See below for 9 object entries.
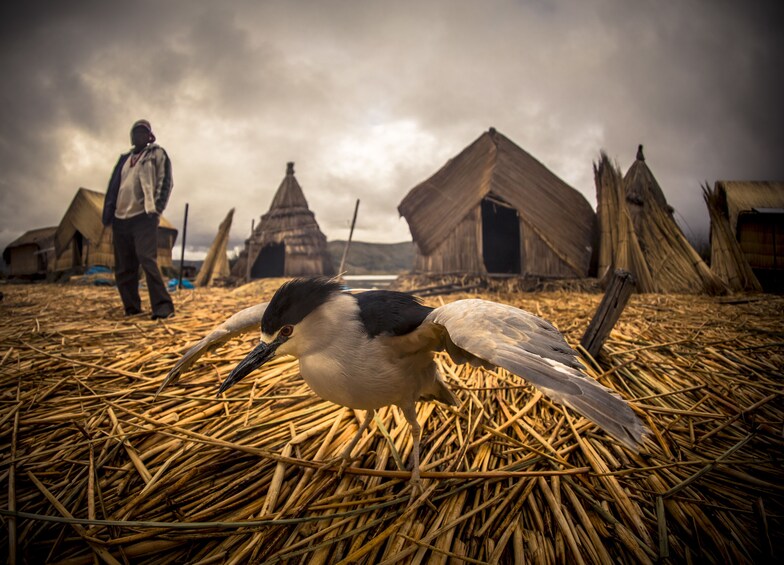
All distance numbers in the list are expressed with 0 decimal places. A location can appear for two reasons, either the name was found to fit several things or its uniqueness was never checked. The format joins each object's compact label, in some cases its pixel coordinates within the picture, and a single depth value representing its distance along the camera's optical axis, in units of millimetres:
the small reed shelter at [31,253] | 17312
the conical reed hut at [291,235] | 12406
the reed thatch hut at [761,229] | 7738
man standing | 3787
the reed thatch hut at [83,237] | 13281
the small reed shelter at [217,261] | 12625
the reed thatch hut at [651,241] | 5406
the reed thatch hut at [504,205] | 6961
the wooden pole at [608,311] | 1991
